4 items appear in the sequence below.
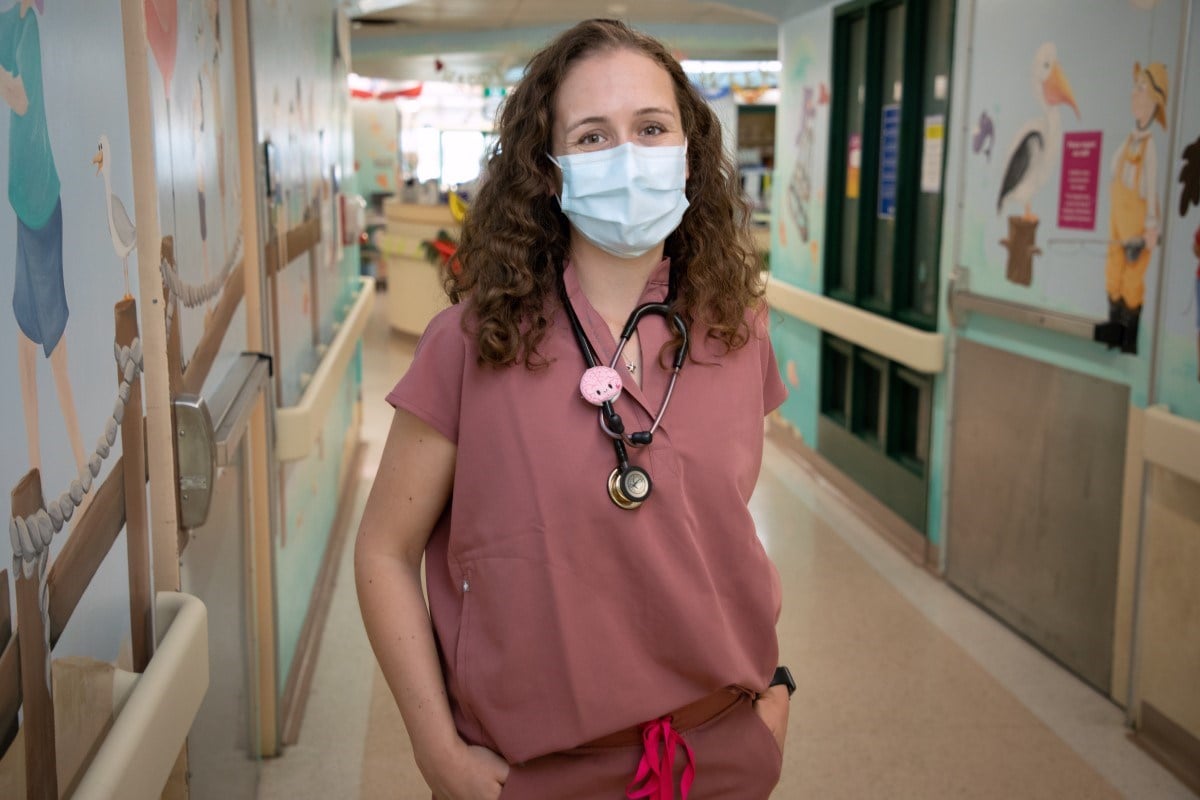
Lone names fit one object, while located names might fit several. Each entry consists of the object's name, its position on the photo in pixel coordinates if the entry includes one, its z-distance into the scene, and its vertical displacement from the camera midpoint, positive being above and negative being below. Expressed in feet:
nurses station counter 36.99 -3.01
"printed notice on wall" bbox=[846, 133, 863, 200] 20.08 +0.07
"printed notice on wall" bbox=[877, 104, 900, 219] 18.57 +0.12
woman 5.07 -1.34
